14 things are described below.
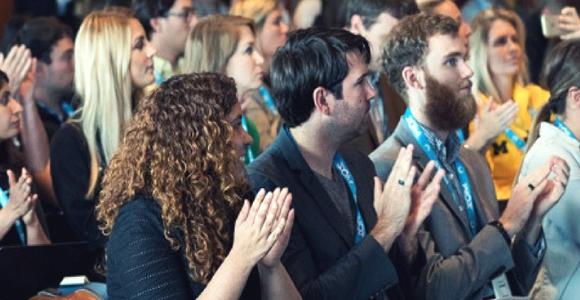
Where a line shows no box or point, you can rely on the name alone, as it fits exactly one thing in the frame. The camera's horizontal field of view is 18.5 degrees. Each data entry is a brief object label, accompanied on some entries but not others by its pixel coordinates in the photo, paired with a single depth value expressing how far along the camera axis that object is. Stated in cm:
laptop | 580
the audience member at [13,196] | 613
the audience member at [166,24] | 927
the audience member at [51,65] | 858
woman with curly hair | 439
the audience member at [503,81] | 878
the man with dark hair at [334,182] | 516
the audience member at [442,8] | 882
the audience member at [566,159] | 630
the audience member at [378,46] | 769
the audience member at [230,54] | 820
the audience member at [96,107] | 712
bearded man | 572
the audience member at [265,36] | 911
